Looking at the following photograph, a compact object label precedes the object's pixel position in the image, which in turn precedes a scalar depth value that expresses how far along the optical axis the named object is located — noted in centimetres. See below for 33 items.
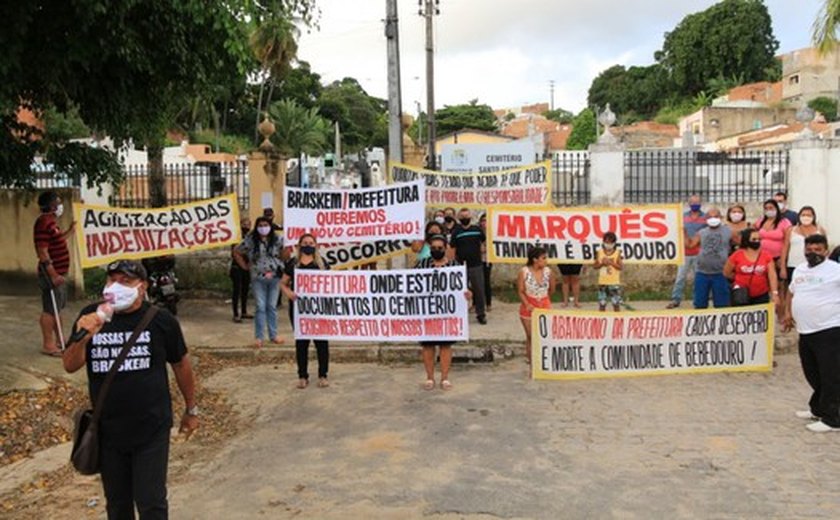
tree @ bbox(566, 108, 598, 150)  6353
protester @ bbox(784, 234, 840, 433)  689
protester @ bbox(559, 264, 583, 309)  1312
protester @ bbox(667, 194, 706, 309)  1221
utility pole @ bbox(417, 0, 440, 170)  2798
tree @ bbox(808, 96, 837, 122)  5658
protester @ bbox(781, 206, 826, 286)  1030
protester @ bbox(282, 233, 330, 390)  891
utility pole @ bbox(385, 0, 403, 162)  1439
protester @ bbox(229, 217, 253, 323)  1272
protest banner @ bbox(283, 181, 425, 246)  1050
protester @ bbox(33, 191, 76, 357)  893
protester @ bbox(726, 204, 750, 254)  1103
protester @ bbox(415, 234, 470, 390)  872
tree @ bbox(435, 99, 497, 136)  8625
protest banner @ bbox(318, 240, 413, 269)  1095
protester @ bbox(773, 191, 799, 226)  1181
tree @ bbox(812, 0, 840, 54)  1473
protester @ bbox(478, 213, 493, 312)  1353
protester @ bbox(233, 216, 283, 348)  1034
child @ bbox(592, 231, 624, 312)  1067
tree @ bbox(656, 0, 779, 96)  7244
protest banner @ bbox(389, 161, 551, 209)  1319
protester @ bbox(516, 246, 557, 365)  926
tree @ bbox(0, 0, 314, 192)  682
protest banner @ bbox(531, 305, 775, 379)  886
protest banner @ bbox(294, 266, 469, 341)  882
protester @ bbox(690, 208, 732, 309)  1043
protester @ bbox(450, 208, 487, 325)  1173
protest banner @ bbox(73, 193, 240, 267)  1106
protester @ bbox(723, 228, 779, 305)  930
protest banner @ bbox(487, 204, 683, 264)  1048
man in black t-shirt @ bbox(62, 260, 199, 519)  419
